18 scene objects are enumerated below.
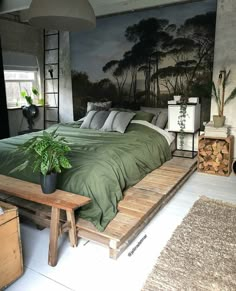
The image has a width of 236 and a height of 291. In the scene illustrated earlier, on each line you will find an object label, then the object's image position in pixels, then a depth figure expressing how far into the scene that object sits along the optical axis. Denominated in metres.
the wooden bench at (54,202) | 1.98
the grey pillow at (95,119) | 4.12
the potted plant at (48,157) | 2.01
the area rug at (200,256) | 1.75
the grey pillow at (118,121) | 3.87
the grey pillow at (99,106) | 4.57
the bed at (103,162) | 2.29
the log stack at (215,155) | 3.69
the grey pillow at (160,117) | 4.18
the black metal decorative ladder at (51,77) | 5.41
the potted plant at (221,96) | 3.73
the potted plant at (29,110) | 5.20
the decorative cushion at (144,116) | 4.12
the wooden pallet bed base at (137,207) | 2.07
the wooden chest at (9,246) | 1.66
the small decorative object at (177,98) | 4.08
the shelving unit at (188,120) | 3.85
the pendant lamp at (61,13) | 2.22
